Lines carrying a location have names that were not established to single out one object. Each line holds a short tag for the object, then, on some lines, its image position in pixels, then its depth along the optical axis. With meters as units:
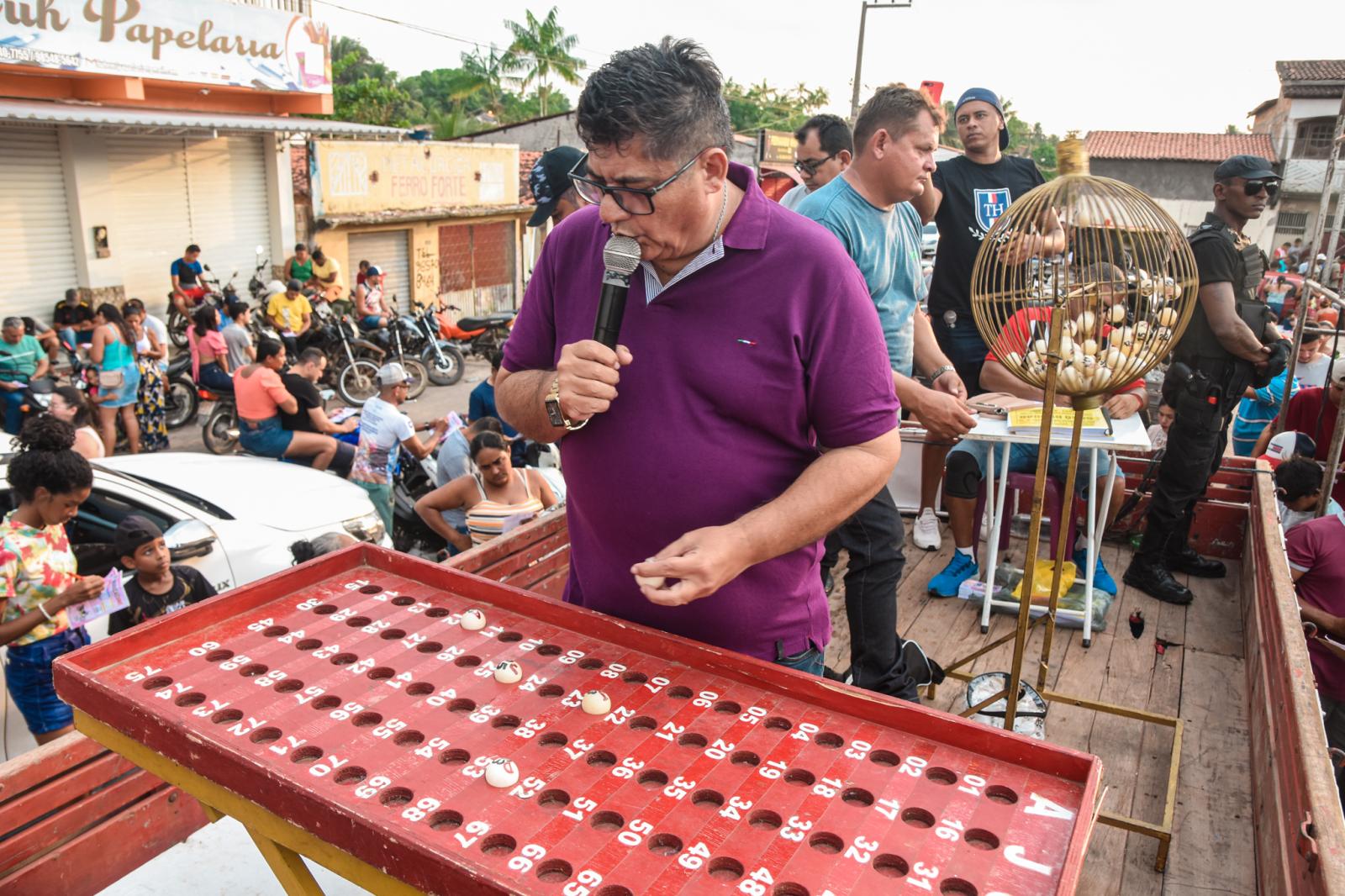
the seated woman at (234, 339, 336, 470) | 8.23
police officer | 4.77
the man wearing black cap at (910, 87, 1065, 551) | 5.00
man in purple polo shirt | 1.78
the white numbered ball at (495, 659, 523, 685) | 1.82
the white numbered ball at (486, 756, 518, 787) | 1.52
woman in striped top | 5.97
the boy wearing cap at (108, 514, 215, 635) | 4.51
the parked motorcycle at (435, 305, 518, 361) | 15.94
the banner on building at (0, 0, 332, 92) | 13.17
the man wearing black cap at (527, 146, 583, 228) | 4.18
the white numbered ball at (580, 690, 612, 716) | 1.72
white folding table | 3.94
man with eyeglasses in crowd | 6.56
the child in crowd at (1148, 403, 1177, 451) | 7.30
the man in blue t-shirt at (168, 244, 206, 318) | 14.52
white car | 5.45
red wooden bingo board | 1.37
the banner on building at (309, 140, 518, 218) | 18.00
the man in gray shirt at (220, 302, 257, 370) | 11.45
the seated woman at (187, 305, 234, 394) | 10.70
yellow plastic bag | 4.67
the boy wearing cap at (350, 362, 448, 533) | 7.42
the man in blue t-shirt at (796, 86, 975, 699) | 3.25
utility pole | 25.55
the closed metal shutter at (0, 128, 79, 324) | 13.31
